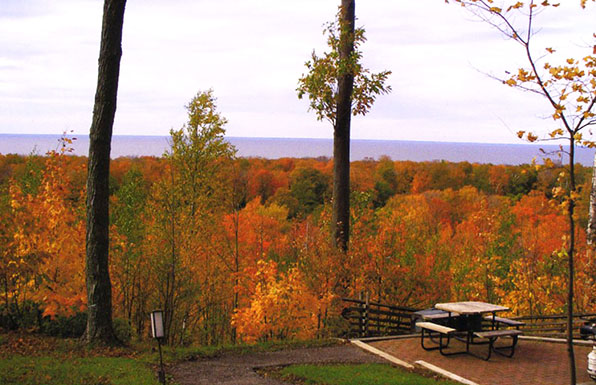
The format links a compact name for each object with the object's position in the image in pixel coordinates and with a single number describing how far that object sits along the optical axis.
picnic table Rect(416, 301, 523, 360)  10.54
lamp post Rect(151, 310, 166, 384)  8.01
